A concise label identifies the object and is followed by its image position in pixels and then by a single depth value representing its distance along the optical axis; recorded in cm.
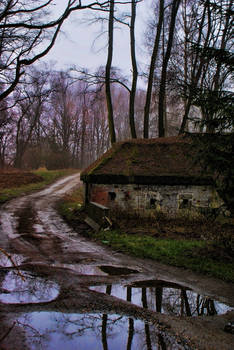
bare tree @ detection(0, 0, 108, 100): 1222
